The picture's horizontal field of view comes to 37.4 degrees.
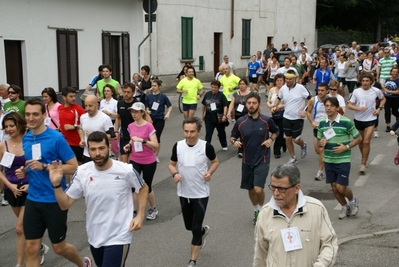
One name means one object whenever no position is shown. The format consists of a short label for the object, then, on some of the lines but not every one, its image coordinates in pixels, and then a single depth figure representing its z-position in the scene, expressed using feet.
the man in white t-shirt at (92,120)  28.84
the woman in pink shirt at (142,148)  27.07
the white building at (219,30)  85.56
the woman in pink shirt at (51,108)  30.96
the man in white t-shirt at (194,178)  21.93
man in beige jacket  13.17
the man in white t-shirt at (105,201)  16.72
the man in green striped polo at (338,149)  26.61
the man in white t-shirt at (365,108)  36.32
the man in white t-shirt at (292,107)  38.17
